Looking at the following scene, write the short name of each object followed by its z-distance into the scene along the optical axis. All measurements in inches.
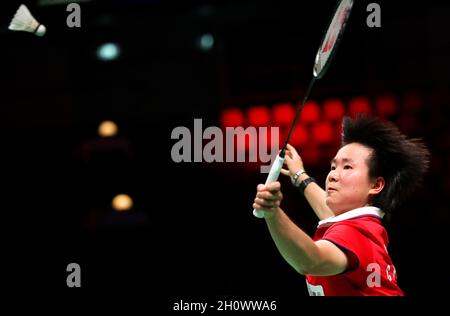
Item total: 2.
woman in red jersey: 177.2
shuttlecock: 234.2
